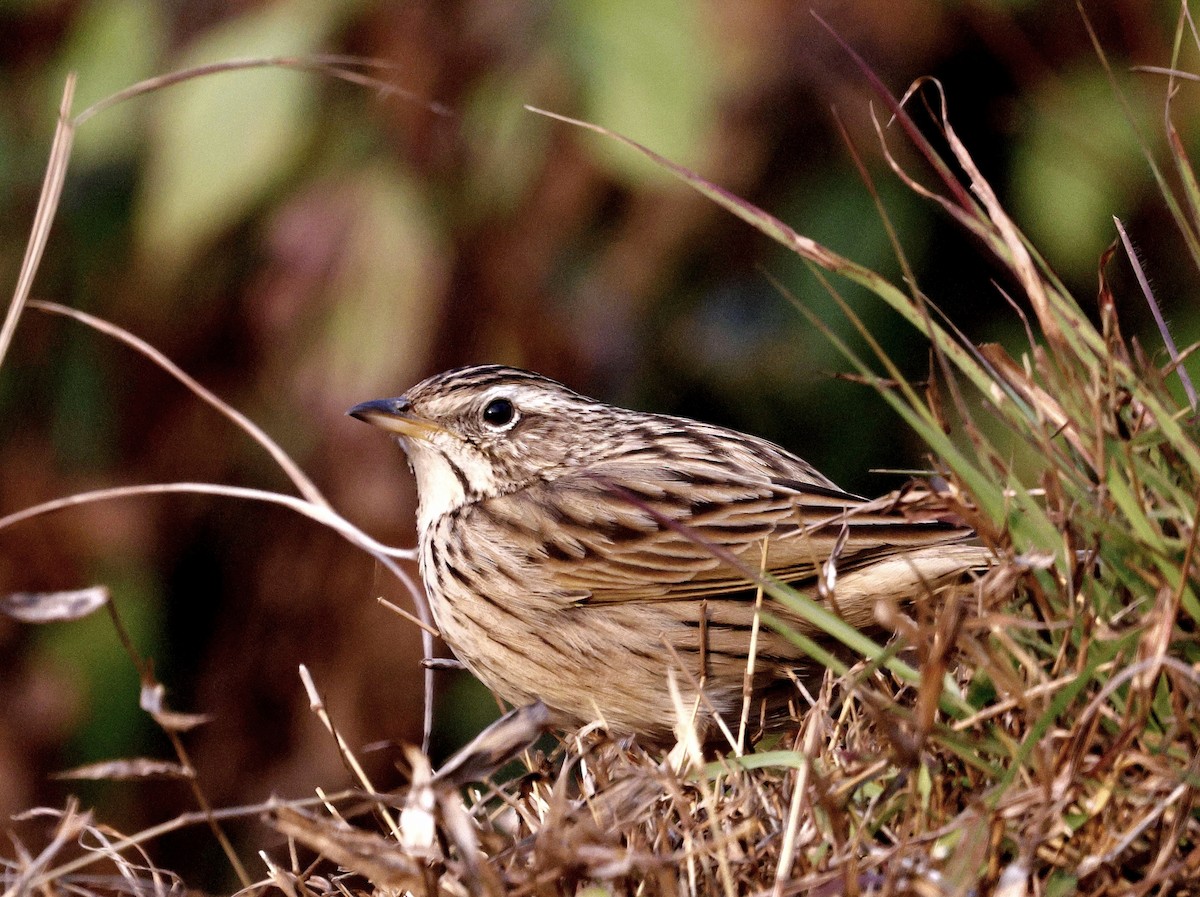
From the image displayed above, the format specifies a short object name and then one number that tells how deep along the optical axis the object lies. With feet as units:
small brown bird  24.75
